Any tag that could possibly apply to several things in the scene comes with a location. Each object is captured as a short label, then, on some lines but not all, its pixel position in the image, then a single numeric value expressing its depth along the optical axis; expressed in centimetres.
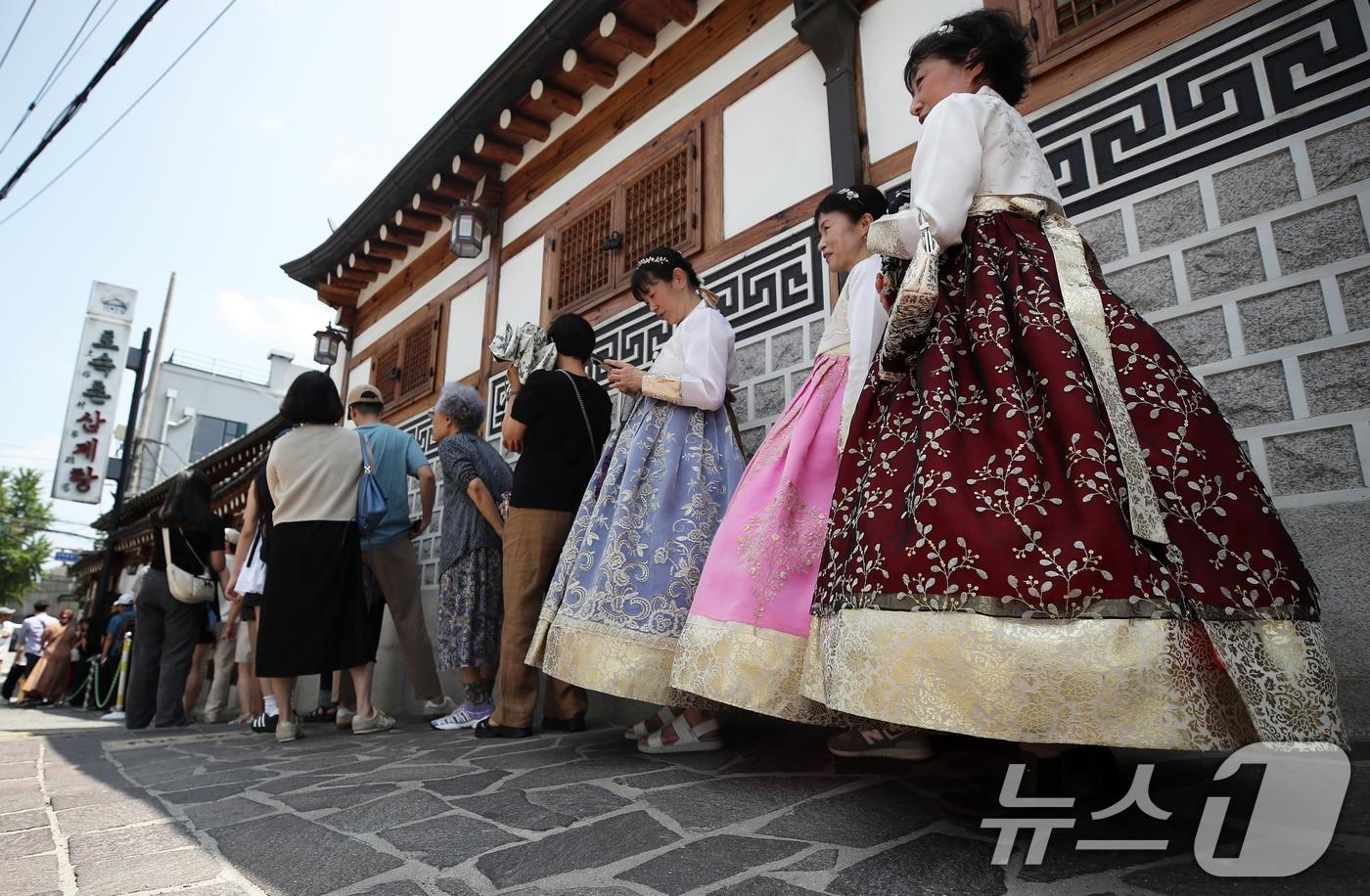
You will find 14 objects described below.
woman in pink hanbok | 200
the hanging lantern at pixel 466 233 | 598
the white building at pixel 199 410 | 2805
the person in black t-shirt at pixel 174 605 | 512
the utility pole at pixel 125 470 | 1117
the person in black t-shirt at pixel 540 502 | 317
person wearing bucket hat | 424
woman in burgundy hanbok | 126
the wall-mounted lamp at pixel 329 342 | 860
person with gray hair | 386
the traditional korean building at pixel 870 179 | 220
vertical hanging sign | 1464
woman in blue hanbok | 247
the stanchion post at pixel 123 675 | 752
